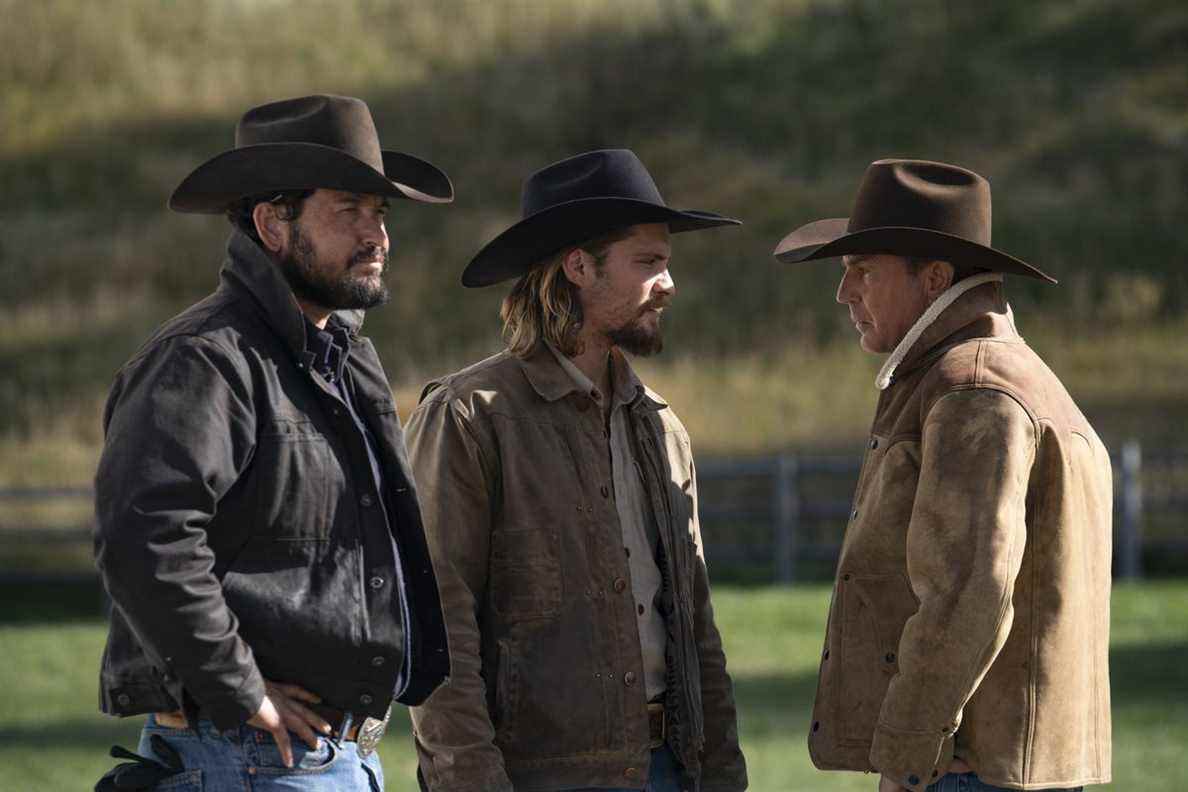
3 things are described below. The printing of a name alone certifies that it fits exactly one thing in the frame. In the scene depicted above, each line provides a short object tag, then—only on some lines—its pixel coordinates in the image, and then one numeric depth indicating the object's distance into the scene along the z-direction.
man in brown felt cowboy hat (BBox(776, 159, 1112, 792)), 7.21
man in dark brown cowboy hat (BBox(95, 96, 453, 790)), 6.46
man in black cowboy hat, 8.05
